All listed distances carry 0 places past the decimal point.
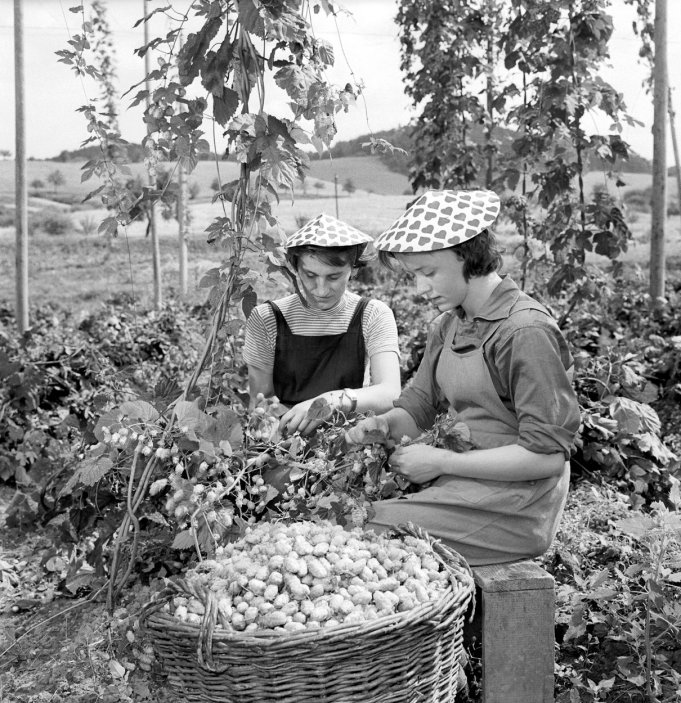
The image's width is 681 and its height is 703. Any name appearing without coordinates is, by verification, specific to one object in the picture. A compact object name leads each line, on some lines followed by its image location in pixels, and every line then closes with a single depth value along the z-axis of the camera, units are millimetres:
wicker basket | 1328
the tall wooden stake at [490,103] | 5987
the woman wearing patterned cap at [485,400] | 1695
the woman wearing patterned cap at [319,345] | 2631
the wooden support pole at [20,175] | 6004
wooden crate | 1708
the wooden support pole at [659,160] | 5449
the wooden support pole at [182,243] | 9141
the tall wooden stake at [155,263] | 7684
